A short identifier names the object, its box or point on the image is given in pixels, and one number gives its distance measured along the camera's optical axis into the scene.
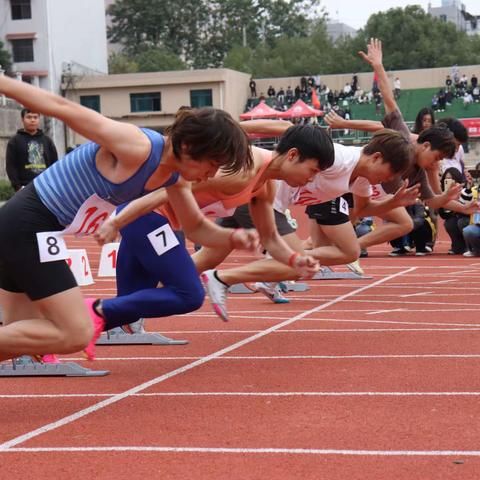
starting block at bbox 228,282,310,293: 10.02
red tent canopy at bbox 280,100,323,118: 41.66
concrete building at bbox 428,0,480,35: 115.56
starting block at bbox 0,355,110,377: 5.64
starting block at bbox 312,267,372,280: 11.12
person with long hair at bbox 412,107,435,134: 11.36
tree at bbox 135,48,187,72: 74.38
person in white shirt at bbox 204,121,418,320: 7.16
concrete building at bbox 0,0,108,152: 53.62
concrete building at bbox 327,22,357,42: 119.56
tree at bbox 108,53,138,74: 71.31
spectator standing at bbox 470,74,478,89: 49.03
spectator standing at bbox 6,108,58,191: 10.28
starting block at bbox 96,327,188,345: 6.71
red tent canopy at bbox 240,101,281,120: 42.28
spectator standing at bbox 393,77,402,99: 49.72
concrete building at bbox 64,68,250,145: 53.72
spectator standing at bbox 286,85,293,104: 53.03
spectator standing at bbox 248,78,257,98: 55.69
